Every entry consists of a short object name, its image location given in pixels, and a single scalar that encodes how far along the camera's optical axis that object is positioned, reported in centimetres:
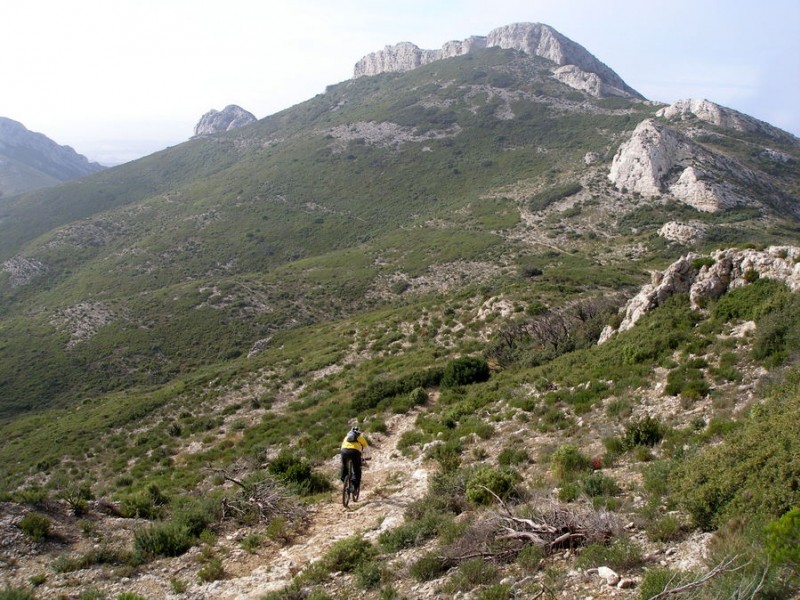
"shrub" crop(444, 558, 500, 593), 655
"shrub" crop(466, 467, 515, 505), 948
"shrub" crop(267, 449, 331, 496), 1256
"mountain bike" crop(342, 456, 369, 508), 1127
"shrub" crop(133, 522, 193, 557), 928
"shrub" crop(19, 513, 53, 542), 932
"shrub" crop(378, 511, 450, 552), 840
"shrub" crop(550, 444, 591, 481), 1002
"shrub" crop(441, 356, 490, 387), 2158
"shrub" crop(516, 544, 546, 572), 658
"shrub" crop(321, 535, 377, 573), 804
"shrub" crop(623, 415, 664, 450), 1071
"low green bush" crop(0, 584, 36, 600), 727
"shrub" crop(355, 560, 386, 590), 728
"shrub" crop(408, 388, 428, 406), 1995
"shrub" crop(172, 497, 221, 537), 1017
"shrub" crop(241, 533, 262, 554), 935
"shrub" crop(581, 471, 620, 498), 858
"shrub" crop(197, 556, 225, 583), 834
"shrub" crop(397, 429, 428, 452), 1518
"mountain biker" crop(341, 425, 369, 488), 1120
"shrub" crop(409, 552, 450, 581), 714
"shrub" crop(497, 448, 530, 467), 1164
